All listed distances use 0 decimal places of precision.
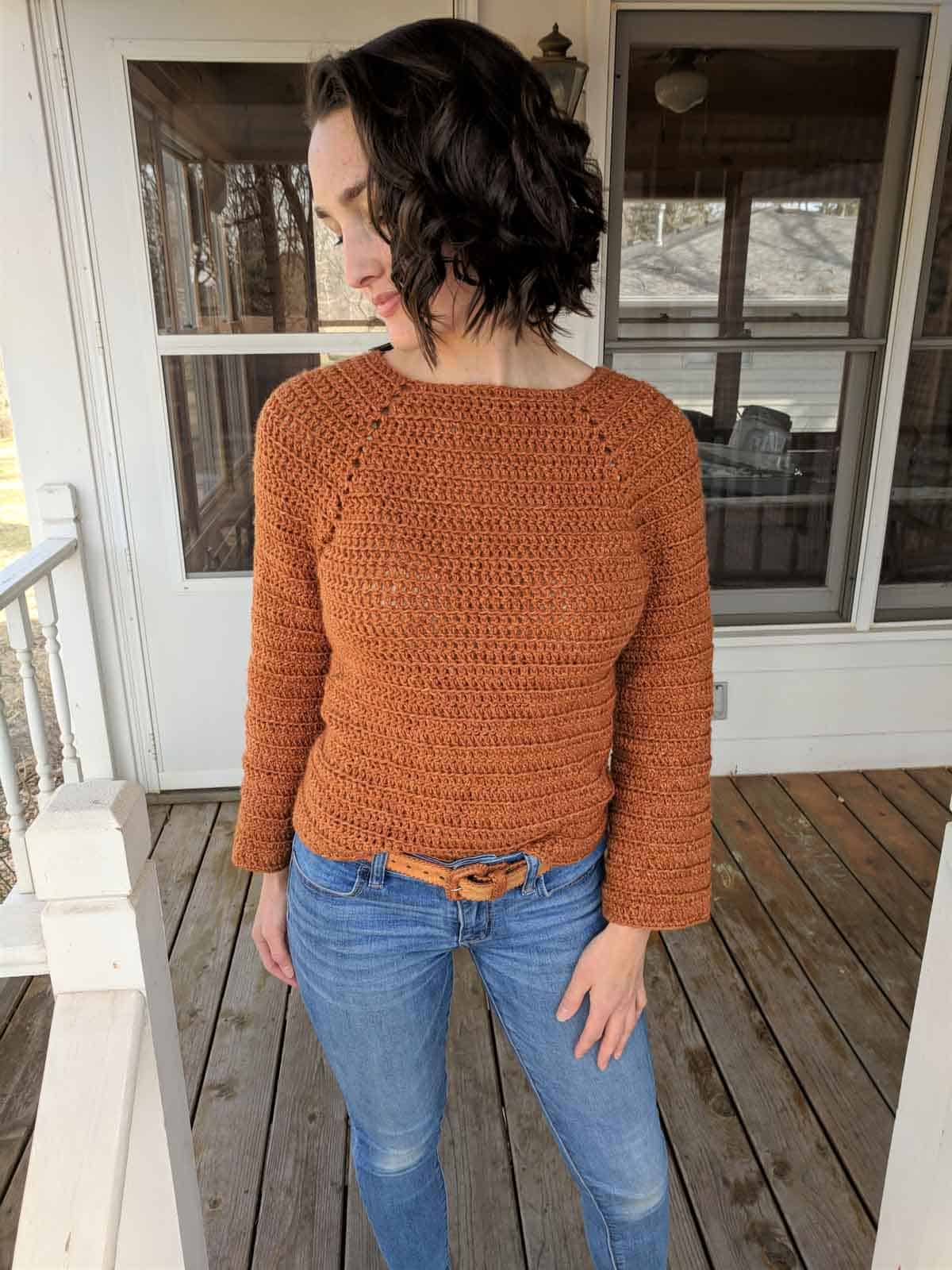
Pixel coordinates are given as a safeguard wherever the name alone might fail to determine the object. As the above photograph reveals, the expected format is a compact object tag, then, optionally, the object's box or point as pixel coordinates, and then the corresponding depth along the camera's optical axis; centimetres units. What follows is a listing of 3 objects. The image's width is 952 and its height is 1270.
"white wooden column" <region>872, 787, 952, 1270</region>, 91
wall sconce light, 204
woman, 77
